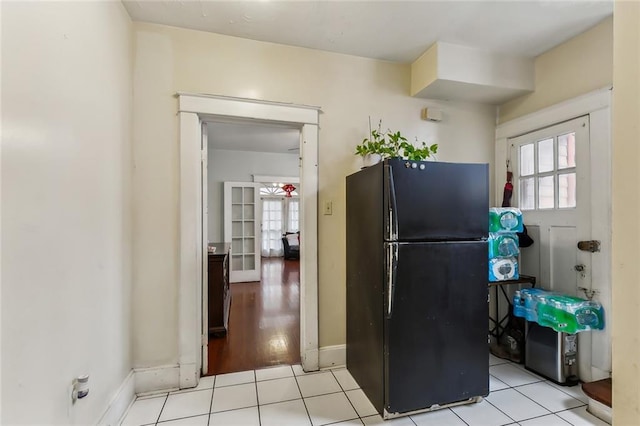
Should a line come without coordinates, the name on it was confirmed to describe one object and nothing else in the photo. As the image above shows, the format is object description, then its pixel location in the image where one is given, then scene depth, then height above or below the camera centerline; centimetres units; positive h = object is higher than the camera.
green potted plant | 218 +47
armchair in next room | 847 -101
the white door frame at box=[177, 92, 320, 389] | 216 -2
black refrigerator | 183 -48
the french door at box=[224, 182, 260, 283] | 573 -33
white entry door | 225 +9
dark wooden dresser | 309 -88
